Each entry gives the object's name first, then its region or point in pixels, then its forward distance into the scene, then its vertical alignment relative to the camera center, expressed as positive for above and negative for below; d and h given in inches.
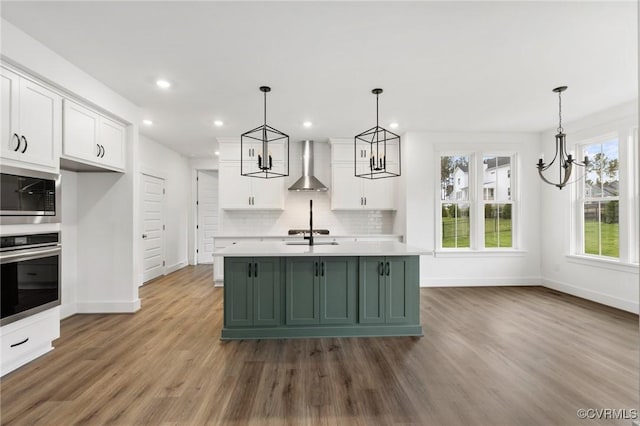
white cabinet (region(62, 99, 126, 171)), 122.8 +33.9
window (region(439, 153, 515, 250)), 222.2 +10.7
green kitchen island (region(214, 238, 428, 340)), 127.0 -32.2
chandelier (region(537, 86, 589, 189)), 144.4 +25.2
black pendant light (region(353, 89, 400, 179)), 233.1 +45.7
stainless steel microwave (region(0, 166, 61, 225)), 95.2 +6.5
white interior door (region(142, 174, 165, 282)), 231.9 -8.1
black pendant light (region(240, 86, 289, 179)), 232.4 +46.9
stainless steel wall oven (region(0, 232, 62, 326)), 96.3 -19.4
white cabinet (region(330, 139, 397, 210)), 235.6 +25.1
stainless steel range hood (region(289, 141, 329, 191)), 222.6 +28.4
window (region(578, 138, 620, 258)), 173.8 +8.4
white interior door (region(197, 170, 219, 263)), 309.7 +3.6
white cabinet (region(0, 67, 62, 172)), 95.3 +30.6
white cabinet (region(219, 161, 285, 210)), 233.6 +17.8
